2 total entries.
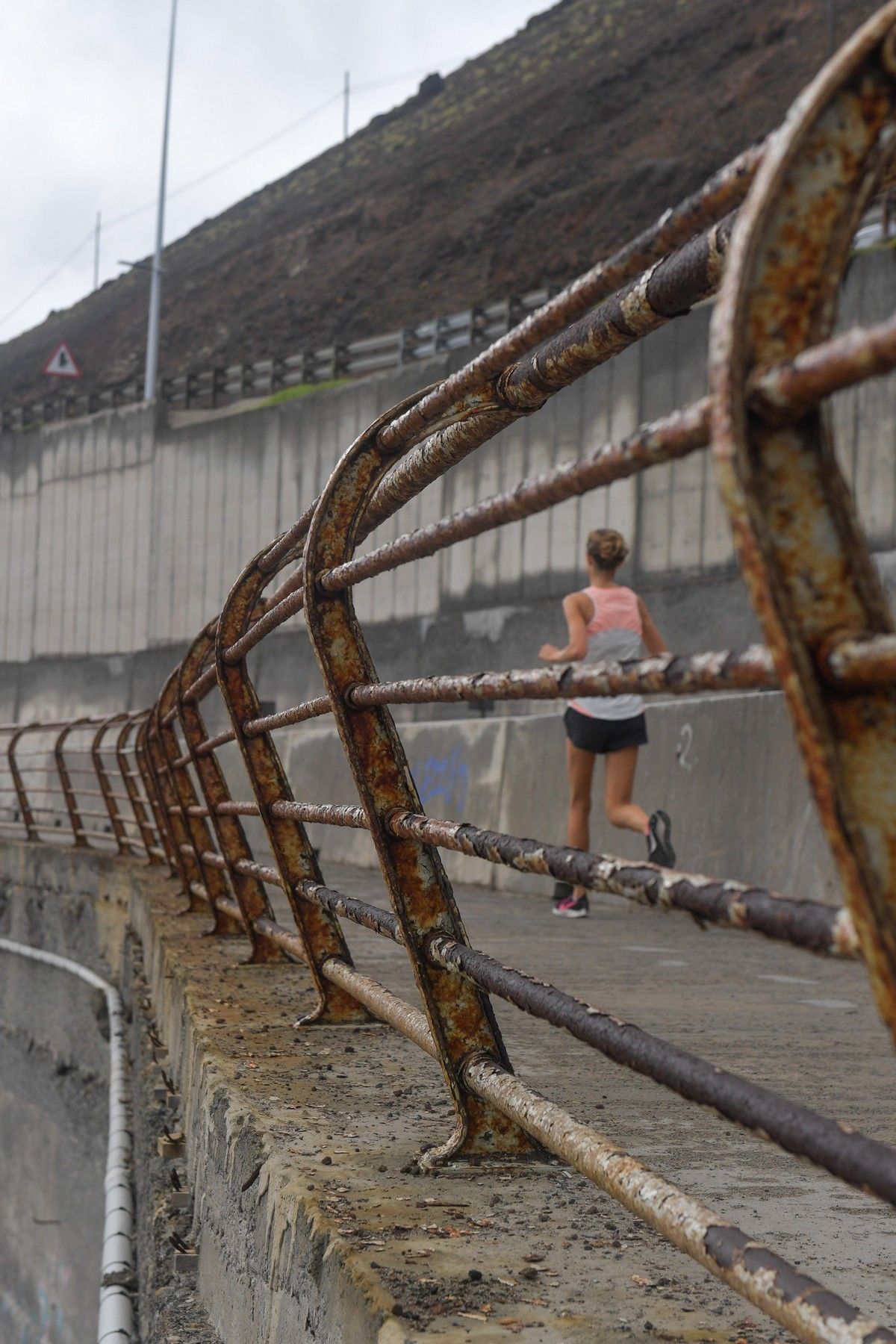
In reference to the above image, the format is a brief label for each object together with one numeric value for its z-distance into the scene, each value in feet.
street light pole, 106.11
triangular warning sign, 114.42
